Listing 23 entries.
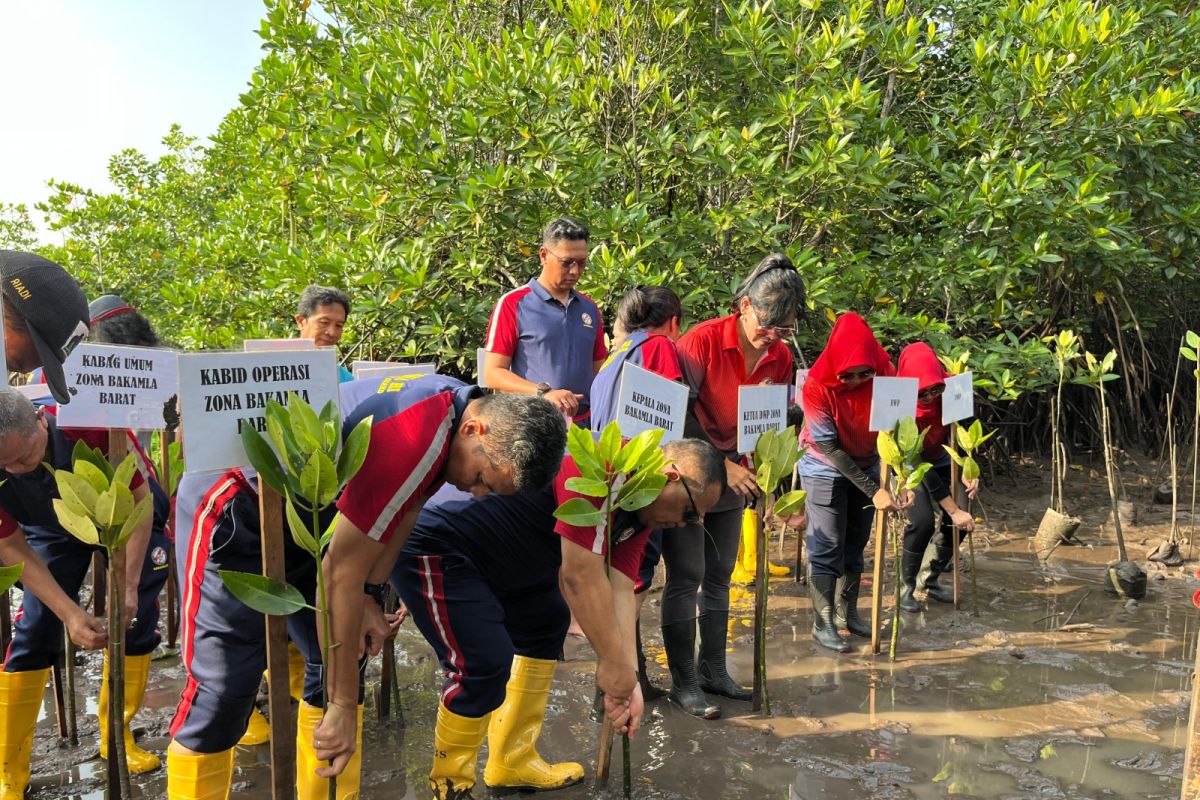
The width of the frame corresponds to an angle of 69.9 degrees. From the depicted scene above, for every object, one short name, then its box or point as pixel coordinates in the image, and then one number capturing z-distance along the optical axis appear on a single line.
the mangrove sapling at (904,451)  4.02
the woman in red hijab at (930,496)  4.85
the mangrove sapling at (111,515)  2.13
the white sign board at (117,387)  2.91
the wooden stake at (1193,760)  1.90
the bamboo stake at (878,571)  4.14
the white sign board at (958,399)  4.98
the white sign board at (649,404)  2.92
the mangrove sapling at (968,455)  4.80
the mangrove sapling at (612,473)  2.37
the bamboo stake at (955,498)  4.96
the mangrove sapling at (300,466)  1.82
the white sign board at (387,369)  3.72
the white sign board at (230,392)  1.93
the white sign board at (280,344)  3.15
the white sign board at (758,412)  3.53
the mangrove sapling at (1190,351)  4.75
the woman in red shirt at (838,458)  4.21
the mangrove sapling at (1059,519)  5.80
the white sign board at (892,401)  4.12
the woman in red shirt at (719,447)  3.60
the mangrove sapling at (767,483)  3.39
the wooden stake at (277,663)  1.90
